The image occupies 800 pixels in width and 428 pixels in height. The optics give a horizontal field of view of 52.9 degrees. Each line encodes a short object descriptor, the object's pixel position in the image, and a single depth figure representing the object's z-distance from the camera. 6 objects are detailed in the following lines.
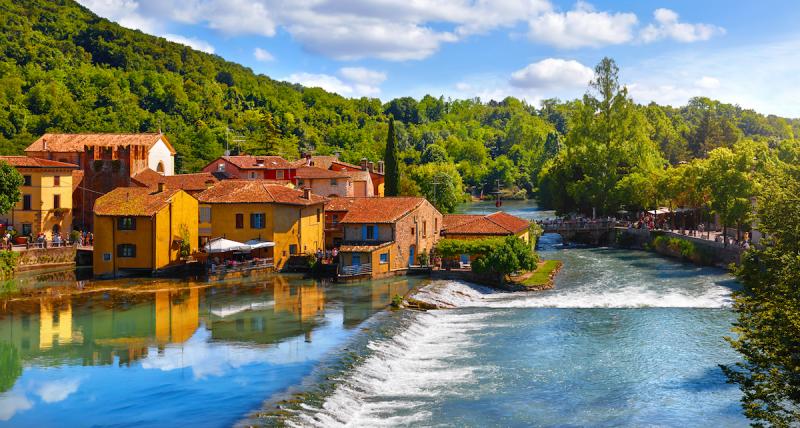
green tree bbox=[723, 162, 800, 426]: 19.50
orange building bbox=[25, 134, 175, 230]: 71.44
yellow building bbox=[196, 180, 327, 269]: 58.91
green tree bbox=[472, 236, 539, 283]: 51.84
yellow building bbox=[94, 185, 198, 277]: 56.91
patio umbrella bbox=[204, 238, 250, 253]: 55.81
